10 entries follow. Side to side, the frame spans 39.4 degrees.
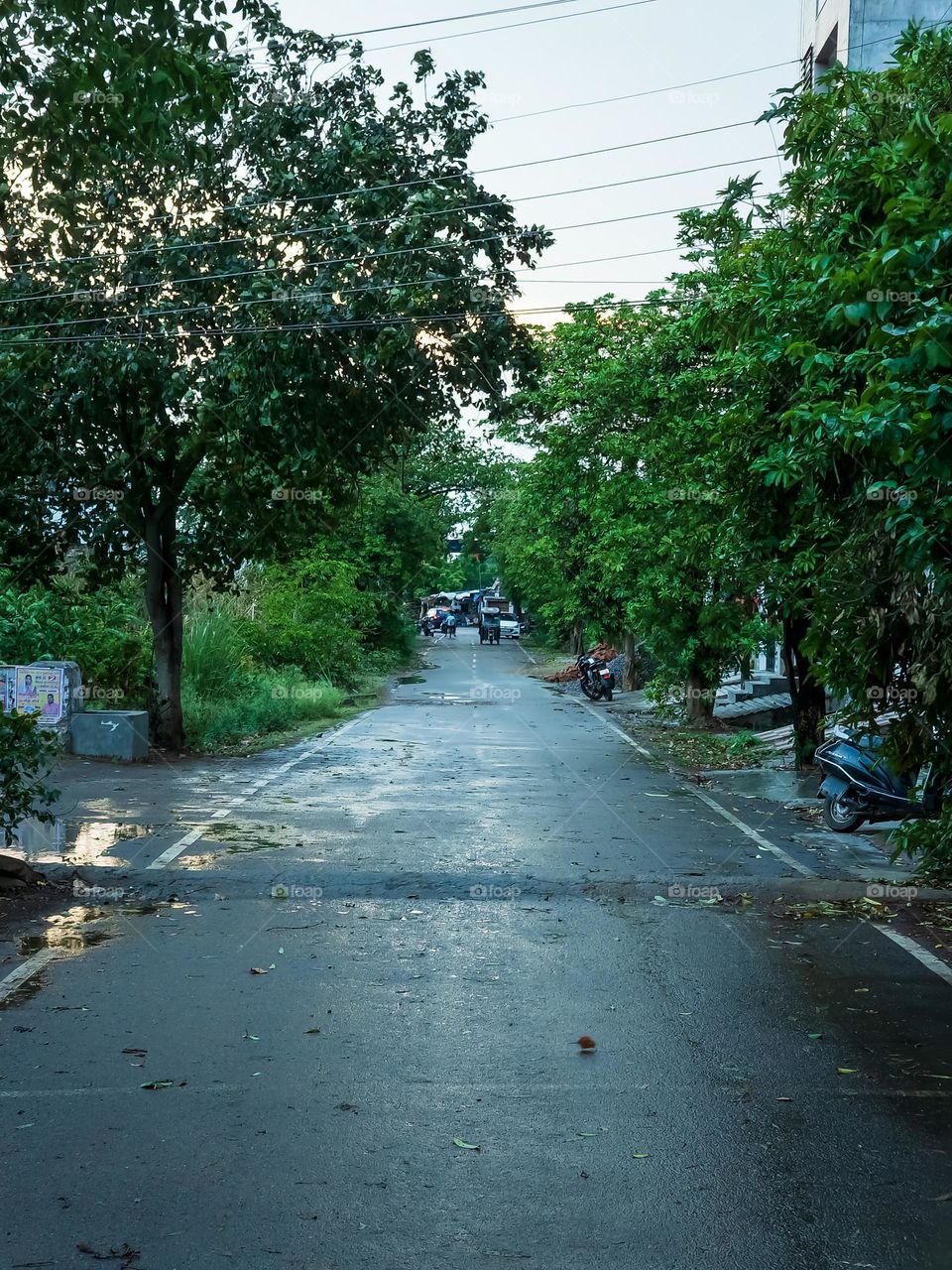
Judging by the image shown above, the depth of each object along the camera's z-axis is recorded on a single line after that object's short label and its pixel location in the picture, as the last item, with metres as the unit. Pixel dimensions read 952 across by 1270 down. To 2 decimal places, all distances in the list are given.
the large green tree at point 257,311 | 17.75
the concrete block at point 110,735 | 19.47
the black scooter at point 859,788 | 13.54
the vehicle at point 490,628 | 83.00
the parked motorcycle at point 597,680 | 37.47
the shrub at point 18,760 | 9.91
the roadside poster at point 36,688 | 19.94
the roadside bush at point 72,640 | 21.55
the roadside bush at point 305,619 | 33.28
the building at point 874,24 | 23.92
